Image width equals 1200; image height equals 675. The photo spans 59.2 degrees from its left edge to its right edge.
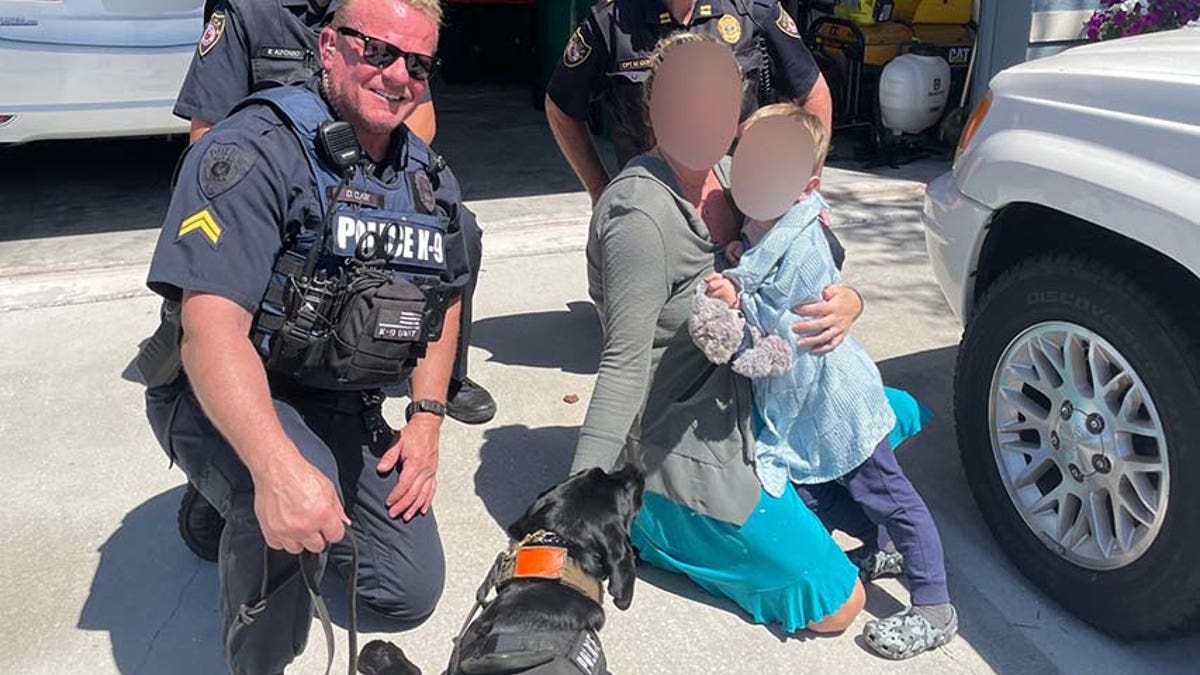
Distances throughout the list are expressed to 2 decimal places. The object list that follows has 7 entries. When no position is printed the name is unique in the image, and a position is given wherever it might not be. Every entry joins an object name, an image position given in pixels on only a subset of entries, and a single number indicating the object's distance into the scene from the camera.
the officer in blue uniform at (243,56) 3.10
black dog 1.77
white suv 2.21
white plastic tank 6.72
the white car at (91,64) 4.68
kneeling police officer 2.00
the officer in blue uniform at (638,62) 3.50
